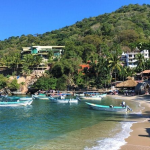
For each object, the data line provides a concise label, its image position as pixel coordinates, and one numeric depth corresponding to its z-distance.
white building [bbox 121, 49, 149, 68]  85.88
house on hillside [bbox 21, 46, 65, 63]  89.38
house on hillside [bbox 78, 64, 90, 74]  72.99
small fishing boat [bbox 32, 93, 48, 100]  54.89
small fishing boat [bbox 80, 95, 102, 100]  50.91
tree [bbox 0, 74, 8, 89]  71.62
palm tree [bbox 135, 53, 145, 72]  74.12
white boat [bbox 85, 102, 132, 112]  30.59
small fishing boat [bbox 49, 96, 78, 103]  44.08
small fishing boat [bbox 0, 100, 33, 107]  39.30
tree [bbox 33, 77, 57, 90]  68.31
